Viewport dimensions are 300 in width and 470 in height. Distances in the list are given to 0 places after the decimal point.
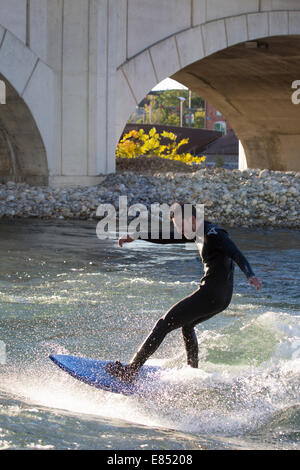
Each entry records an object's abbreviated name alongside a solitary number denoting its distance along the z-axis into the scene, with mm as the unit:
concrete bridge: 40781
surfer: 13773
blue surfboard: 13719
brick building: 172525
